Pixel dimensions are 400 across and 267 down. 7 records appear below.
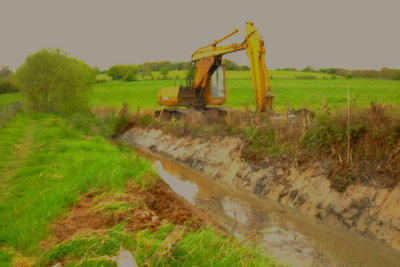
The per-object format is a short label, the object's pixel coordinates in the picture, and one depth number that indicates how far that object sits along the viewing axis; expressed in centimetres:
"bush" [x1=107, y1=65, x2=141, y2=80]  6344
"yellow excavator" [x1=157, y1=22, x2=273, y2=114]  1620
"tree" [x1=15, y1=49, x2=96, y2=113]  2455
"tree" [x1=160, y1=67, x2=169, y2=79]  6084
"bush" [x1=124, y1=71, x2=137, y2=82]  6014
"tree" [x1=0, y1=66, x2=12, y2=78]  5964
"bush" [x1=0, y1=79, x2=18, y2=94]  4853
